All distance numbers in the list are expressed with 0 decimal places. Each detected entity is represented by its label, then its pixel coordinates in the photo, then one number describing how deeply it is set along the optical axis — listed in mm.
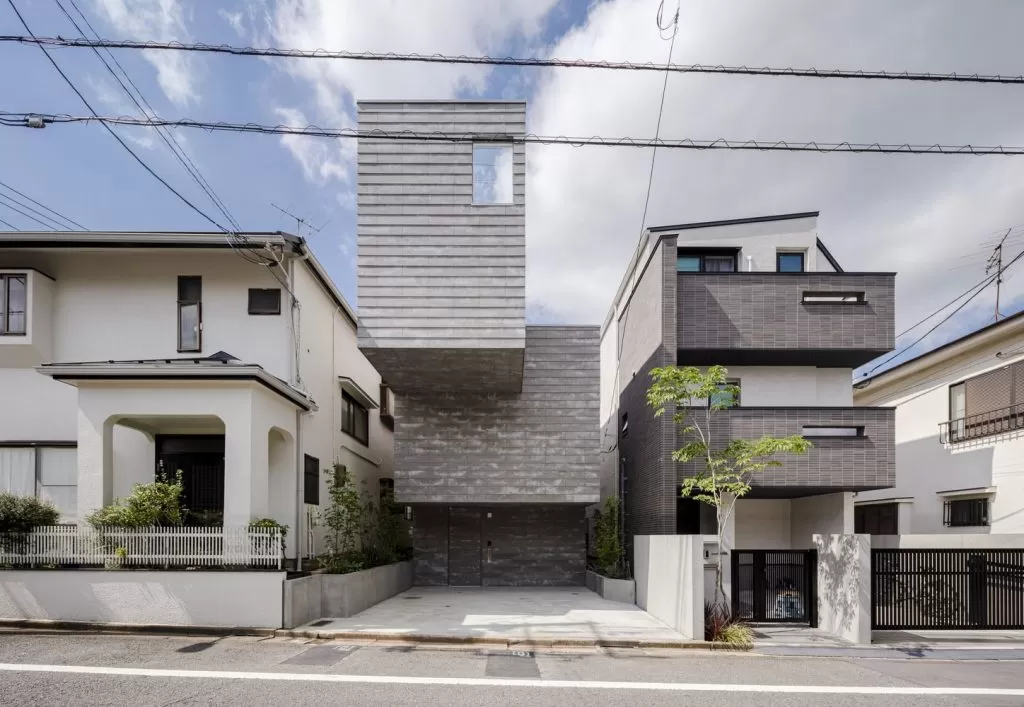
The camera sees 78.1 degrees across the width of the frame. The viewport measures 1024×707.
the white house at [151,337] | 12438
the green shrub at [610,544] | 15039
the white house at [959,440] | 13992
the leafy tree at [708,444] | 10094
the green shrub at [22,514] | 9773
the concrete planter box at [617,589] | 13711
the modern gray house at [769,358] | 12914
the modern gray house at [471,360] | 11430
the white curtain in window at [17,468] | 12570
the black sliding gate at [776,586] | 10586
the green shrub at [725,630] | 9219
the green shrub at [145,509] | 9836
